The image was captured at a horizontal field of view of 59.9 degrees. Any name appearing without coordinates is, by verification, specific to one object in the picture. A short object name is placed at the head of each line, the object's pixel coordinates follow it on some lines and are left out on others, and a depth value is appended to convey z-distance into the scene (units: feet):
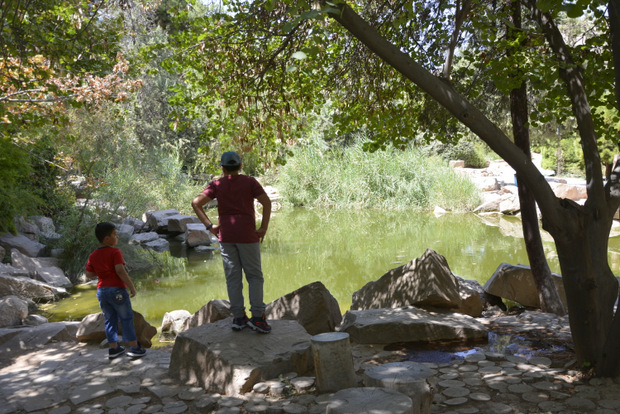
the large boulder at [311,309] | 18.89
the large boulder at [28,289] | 28.01
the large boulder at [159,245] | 45.77
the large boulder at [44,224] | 40.91
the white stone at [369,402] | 9.17
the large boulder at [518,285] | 23.93
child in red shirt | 15.43
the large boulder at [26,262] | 32.45
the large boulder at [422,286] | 19.67
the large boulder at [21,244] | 35.14
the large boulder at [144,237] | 45.36
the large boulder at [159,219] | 53.26
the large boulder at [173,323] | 23.53
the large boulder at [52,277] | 32.45
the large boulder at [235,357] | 12.91
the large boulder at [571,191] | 56.70
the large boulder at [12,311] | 23.44
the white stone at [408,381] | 10.54
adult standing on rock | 14.53
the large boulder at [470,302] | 21.62
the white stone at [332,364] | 12.34
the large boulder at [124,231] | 39.81
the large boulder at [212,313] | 19.38
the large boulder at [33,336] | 18.75
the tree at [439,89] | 12.46
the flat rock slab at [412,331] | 17.37
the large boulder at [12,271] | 30.34
